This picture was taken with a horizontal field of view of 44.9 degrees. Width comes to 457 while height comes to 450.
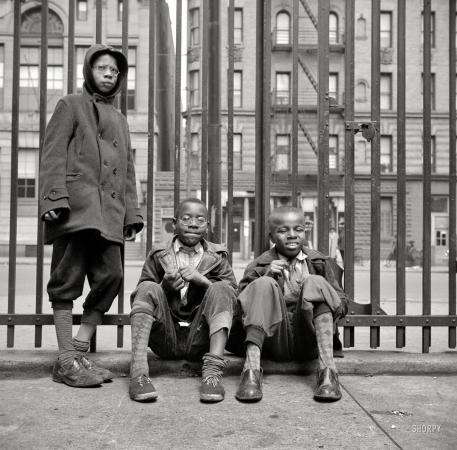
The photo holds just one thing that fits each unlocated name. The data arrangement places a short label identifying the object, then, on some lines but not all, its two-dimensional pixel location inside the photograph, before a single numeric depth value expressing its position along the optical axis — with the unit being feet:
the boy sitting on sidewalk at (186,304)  10.31
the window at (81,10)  77.20
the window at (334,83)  86.28
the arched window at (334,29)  85.65
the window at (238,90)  85.87
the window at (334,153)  86.48
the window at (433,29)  82.24
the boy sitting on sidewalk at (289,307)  10.34
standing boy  11.00
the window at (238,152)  84.28
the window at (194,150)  77.09
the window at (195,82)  76.95
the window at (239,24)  84.02
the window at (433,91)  88.60
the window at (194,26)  71.82
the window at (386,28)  86.92
